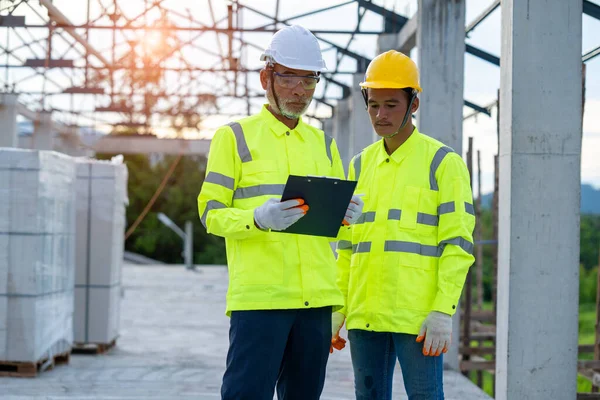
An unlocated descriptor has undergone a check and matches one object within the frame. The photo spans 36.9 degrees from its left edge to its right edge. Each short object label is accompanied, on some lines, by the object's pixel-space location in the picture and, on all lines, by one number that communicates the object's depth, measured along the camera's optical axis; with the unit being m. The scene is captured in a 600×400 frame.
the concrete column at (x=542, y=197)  5.59
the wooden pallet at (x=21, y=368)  7.91
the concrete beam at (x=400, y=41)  11.72
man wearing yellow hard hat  3.74
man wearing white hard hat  3.57
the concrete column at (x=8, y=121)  19.39
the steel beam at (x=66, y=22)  11.95
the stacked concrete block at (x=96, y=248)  9.86
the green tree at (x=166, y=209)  56.41
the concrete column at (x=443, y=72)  8.62
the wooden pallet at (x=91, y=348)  9.95
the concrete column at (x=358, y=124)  14.59
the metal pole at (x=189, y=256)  31.05
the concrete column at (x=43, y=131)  22.94
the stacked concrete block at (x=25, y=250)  7.76
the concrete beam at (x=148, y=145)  27.09
